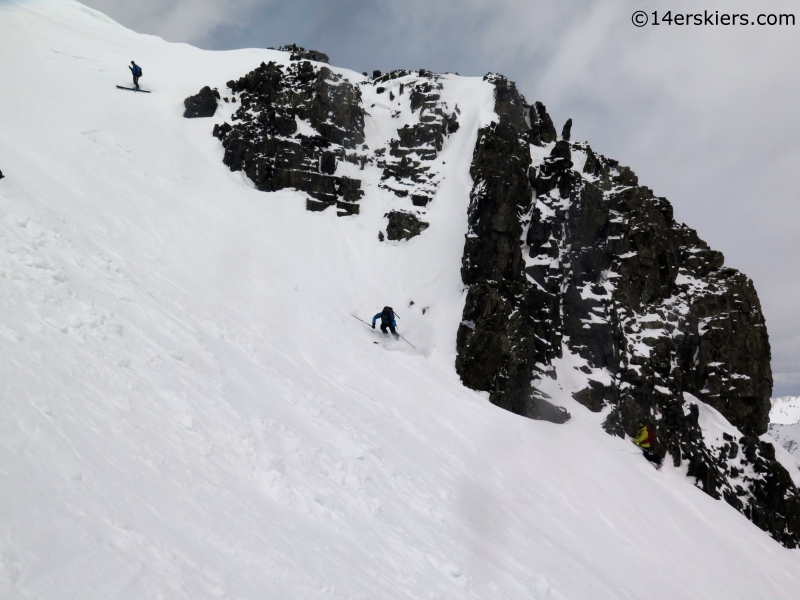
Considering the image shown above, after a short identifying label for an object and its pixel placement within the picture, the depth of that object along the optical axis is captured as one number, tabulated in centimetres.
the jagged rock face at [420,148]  3234
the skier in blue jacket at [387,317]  2102
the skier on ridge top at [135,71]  3092
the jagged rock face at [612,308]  2522
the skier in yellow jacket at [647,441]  2294
